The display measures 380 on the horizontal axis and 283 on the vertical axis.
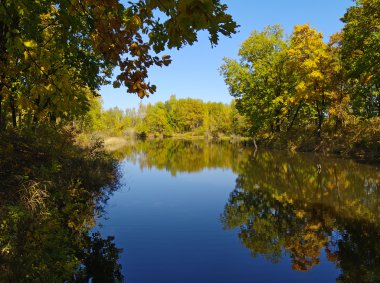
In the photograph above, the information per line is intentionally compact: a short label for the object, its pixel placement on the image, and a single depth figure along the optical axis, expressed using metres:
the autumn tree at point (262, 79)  43.72
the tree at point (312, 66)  32.59
